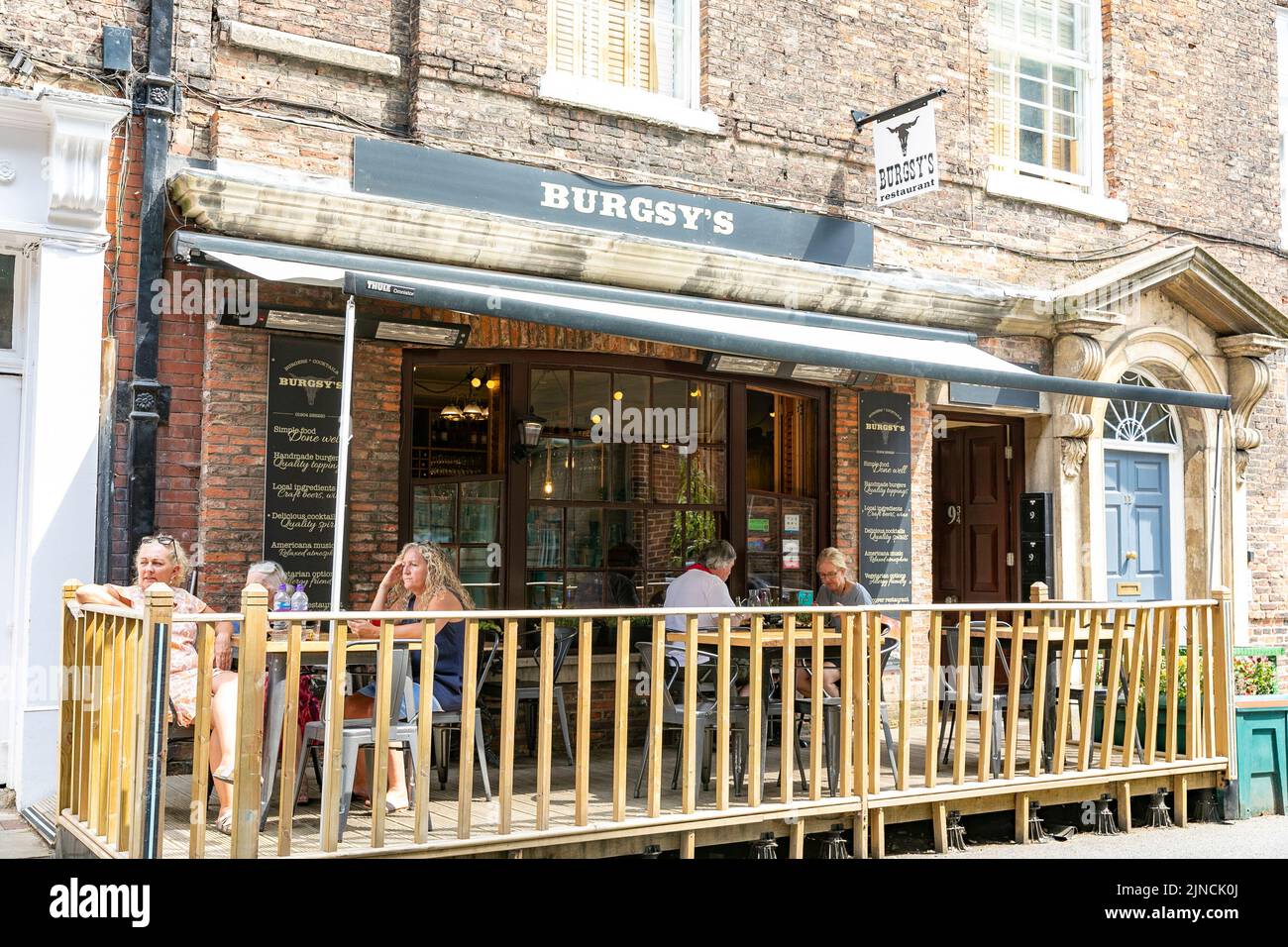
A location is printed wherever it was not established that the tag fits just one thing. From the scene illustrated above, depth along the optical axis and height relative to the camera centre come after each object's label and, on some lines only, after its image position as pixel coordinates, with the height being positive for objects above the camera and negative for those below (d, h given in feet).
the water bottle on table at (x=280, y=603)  22.08 -0.91
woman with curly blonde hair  21.11 -0.95
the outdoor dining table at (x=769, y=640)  21.34 -1.43
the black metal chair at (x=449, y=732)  20.47 -3.01
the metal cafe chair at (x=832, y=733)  21.86 -3.00
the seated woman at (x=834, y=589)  25.90 -0.70
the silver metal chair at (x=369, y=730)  17.93 -2.47
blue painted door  36.73 +0.96
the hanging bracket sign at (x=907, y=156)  30.58 +9.36
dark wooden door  36.65 +1.12
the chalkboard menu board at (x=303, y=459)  24.45 +1.68
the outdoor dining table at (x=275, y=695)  18.17 -2.04
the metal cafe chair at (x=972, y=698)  24.75 -2.89
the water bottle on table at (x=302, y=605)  22.34 -0.95
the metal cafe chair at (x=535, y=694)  24.62 -2.87
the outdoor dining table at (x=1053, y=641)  24.52 -1.66
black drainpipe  23.34 +4.33
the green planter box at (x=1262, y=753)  25.27 -3.71
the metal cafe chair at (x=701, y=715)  22.18 -2.78
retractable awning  20.89 +4.25
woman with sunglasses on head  18.89 -1.53
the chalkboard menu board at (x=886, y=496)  32.65 +1.45
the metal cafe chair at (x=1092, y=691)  22.30 -2.82
